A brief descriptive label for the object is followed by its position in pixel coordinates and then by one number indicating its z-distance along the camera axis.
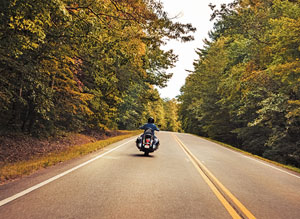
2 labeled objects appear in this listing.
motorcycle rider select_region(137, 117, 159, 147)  11.55
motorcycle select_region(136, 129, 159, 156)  11.37
